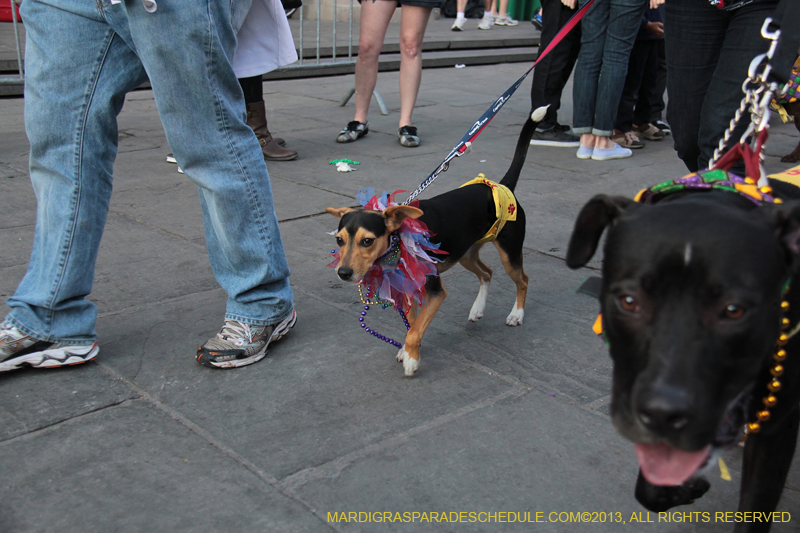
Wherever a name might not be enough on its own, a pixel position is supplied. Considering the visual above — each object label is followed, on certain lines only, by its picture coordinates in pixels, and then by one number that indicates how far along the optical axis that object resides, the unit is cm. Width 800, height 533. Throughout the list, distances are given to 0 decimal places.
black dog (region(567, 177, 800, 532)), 140
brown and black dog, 307
